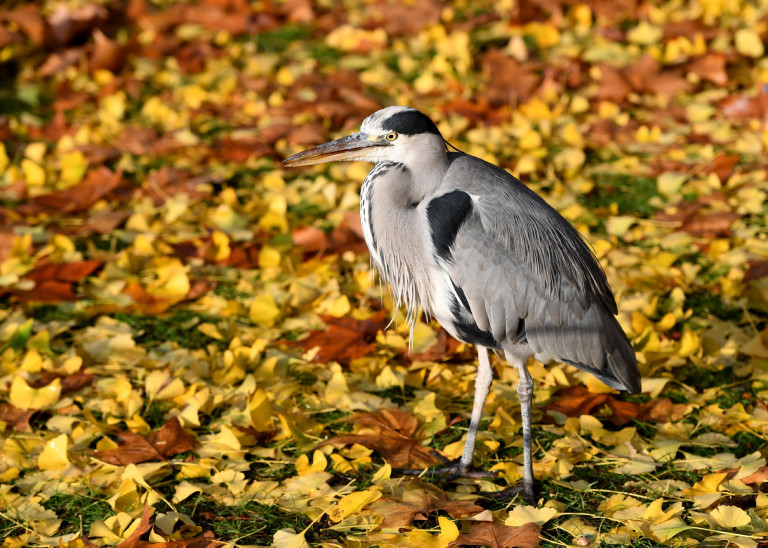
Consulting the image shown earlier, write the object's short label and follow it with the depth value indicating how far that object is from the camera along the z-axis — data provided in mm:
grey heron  5969
